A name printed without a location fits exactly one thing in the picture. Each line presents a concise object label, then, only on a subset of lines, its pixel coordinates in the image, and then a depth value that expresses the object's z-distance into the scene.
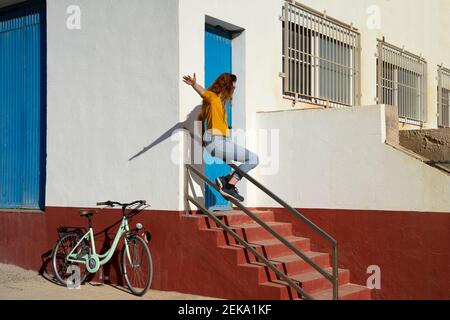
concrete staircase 6.56
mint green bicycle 7.20
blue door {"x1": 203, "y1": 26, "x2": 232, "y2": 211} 8.03
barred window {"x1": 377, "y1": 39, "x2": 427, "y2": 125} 11.38
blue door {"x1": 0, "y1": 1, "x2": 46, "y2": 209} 9.02
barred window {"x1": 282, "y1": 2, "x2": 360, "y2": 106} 9.16
